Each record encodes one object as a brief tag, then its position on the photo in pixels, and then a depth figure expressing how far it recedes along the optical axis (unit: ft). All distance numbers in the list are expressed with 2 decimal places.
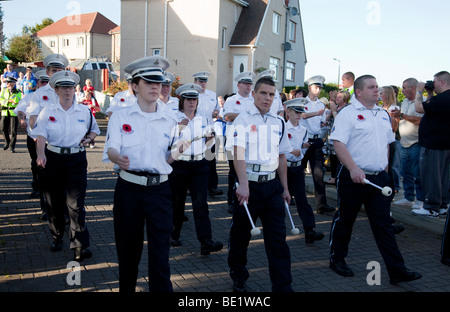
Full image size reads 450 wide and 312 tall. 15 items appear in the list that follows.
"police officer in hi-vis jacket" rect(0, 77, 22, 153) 46.42
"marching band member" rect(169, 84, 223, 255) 19.89
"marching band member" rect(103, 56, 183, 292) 13.01
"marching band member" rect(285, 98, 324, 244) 21.84
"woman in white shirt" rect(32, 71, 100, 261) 18.65
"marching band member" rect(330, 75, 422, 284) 16.79
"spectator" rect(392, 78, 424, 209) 26.91
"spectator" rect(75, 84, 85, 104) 63.00
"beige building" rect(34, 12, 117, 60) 205.67
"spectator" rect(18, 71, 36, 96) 55.77
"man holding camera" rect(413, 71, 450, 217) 21.98
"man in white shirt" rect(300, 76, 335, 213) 26.11
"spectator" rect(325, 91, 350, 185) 28.81
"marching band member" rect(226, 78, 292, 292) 14.88
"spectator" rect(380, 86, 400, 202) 25.54
